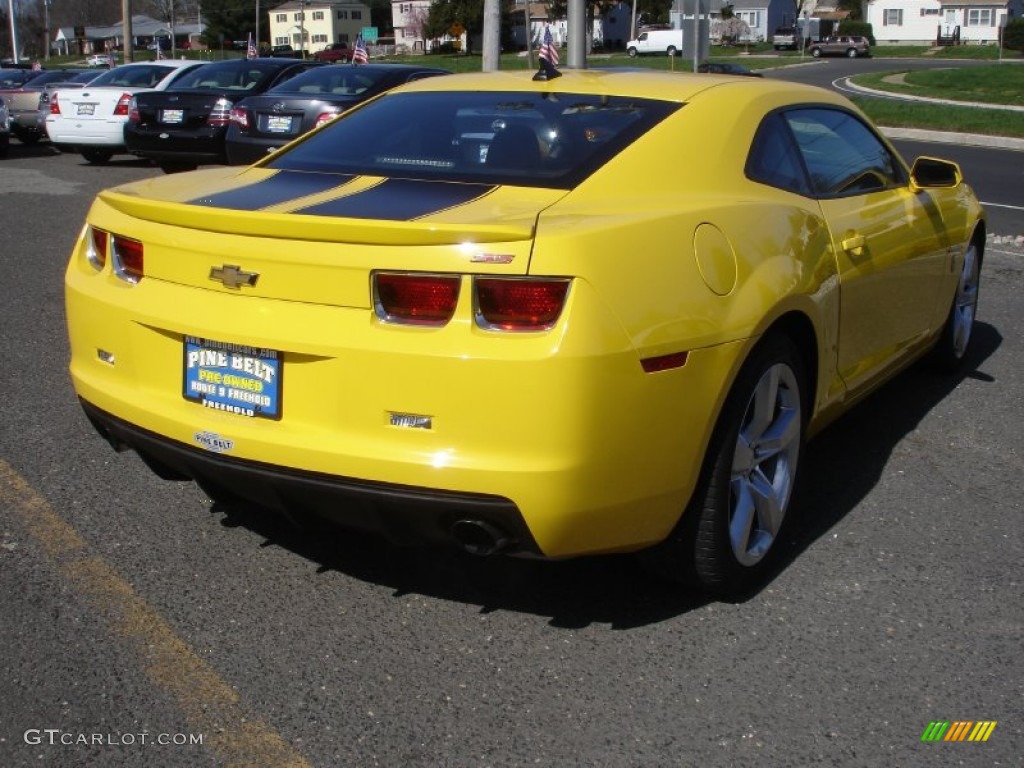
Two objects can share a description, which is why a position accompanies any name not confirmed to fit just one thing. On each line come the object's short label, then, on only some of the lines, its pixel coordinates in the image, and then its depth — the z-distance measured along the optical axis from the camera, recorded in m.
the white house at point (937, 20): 86.69
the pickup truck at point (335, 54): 68.00
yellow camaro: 2.85
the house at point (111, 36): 126.25
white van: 72.62
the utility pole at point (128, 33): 39.56
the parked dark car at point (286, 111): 12.31
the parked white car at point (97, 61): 74.44
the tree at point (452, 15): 87.00
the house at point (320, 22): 119.12
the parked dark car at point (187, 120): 14.55
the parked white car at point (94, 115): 16.47
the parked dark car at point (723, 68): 37.65
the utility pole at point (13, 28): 60.75
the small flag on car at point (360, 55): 23.39
